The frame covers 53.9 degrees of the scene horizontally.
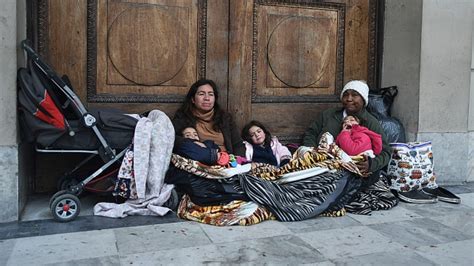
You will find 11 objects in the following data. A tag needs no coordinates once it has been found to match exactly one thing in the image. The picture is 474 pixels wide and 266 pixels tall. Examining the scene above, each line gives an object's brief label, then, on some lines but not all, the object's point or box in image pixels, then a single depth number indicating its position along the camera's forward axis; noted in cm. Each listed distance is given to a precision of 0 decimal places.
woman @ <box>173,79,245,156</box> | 417
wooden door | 407
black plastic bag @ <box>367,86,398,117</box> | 485
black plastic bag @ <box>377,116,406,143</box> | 467
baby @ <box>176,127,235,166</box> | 377
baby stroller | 333
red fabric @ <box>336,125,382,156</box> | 403
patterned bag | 436
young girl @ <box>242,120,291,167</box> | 418
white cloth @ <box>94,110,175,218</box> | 358
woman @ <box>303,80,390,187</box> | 423
